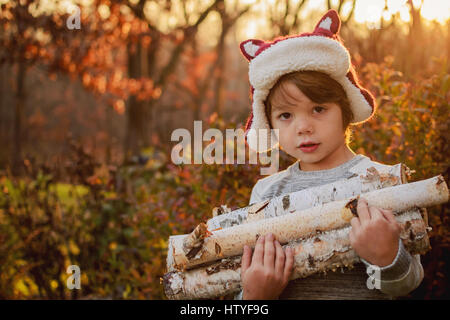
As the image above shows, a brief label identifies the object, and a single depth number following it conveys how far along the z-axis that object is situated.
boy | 1.29
